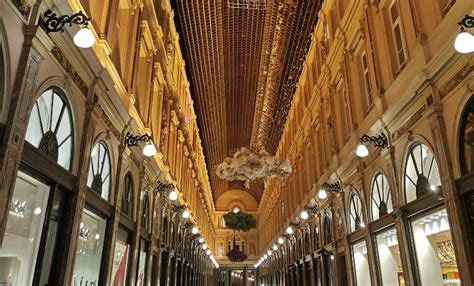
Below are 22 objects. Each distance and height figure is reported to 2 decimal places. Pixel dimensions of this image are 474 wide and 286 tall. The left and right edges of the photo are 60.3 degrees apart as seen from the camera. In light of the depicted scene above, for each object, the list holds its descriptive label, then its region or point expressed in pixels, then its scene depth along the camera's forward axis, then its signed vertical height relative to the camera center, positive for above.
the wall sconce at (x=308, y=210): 13.63 +3.00
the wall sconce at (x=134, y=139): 7.52 +2.82
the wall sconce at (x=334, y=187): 10.73 +2.90
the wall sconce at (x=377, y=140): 7.46 +2.83
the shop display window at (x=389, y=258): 7.18 +0.80
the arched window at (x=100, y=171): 6.03 +1.92
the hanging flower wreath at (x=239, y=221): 40.91 +7.76
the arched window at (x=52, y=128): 4.25 +1.84
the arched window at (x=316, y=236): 13.92 +2.18
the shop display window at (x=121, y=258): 7.34 +0.79
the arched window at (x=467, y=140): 4.82 +1.86
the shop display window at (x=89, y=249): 5.64 +0.74
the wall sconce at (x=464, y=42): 3.71 +2.24
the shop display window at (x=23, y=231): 3.82 +0.67
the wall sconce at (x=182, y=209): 14.04 +3.12
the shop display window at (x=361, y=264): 8.88 +0.85
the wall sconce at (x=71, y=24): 3.94 +2.62
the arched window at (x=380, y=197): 7.66 +1.96
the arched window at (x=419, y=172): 5.90 +1.89
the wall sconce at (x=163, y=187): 10.75 +2.89
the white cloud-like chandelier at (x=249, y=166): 13.34 +4.22
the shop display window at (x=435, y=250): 5.45 +0.73
